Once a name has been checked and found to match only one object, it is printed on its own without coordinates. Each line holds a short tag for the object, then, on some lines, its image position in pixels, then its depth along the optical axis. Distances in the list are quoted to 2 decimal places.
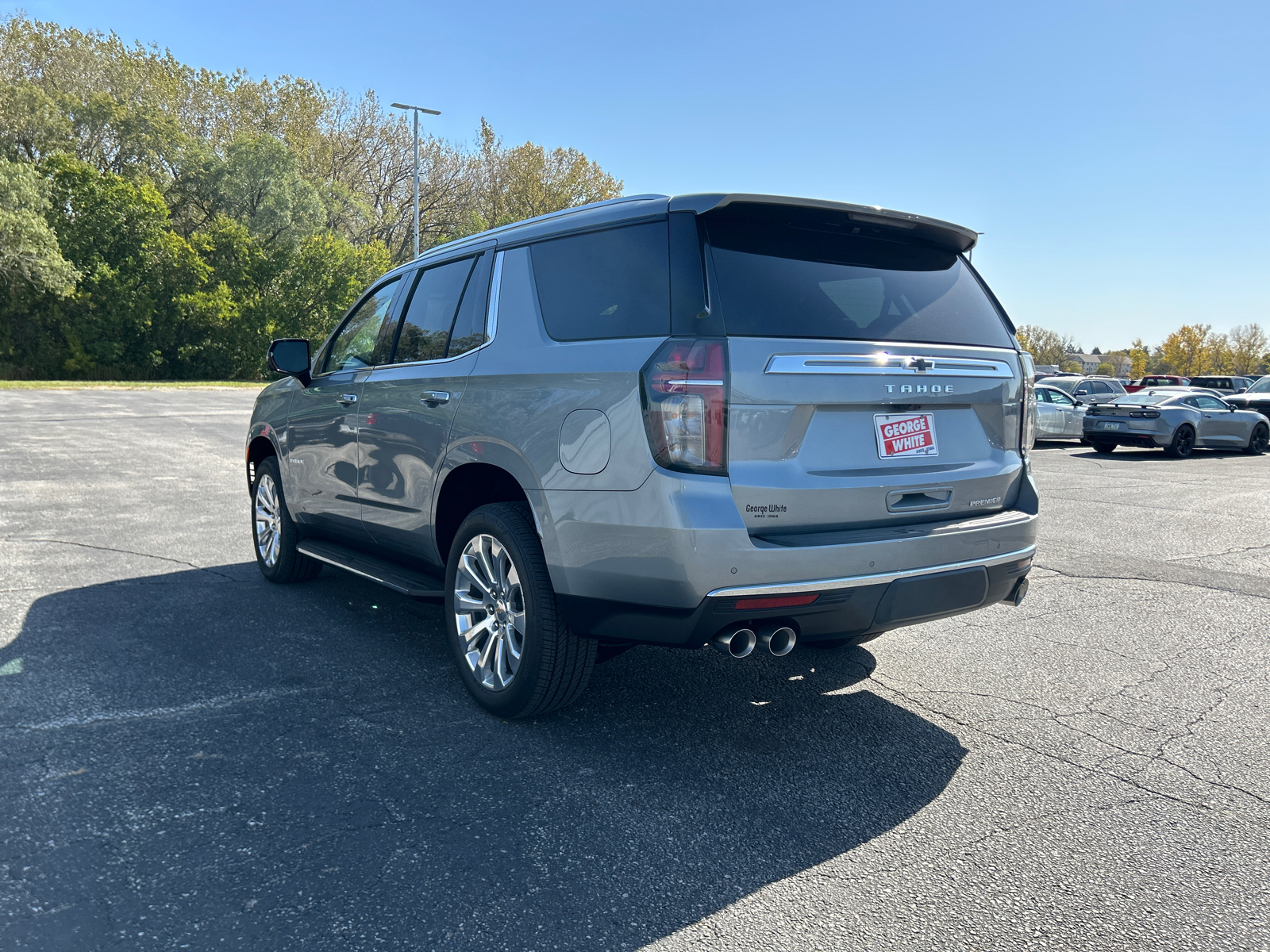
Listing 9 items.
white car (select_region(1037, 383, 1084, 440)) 21.30
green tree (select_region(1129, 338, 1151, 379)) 125.19
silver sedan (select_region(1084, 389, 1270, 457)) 18.45
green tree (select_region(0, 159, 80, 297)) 36.28
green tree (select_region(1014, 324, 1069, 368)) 136.61
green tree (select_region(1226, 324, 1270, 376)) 99.75
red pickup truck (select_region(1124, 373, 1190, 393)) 36.18
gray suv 3.18
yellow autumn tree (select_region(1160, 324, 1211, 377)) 104.50
